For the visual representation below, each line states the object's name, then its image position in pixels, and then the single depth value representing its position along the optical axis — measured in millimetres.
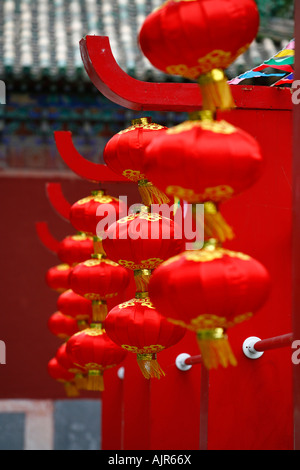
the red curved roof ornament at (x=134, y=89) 7434
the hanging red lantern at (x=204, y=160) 4883
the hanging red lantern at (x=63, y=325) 13961
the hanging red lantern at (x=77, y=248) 11680
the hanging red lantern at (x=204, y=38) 5016
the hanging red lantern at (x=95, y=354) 9531
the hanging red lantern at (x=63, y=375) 14133
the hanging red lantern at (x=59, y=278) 13953
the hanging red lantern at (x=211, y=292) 4855
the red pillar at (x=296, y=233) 5605
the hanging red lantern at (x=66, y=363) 12414
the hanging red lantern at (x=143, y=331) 7094
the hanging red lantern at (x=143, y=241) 7098
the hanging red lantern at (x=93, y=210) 9969
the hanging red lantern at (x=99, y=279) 9531
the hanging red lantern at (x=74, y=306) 12320
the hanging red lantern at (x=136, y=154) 7273
